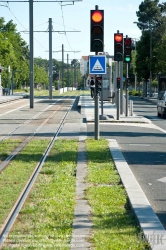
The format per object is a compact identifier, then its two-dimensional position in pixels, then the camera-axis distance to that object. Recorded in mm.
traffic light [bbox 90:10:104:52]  17625
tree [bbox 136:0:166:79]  72312
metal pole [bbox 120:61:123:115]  32616
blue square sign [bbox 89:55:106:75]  18484
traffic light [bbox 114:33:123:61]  25328
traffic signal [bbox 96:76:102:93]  18766
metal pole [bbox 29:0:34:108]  41000
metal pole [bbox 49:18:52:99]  61209
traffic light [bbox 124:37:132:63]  30028
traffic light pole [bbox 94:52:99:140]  18641
